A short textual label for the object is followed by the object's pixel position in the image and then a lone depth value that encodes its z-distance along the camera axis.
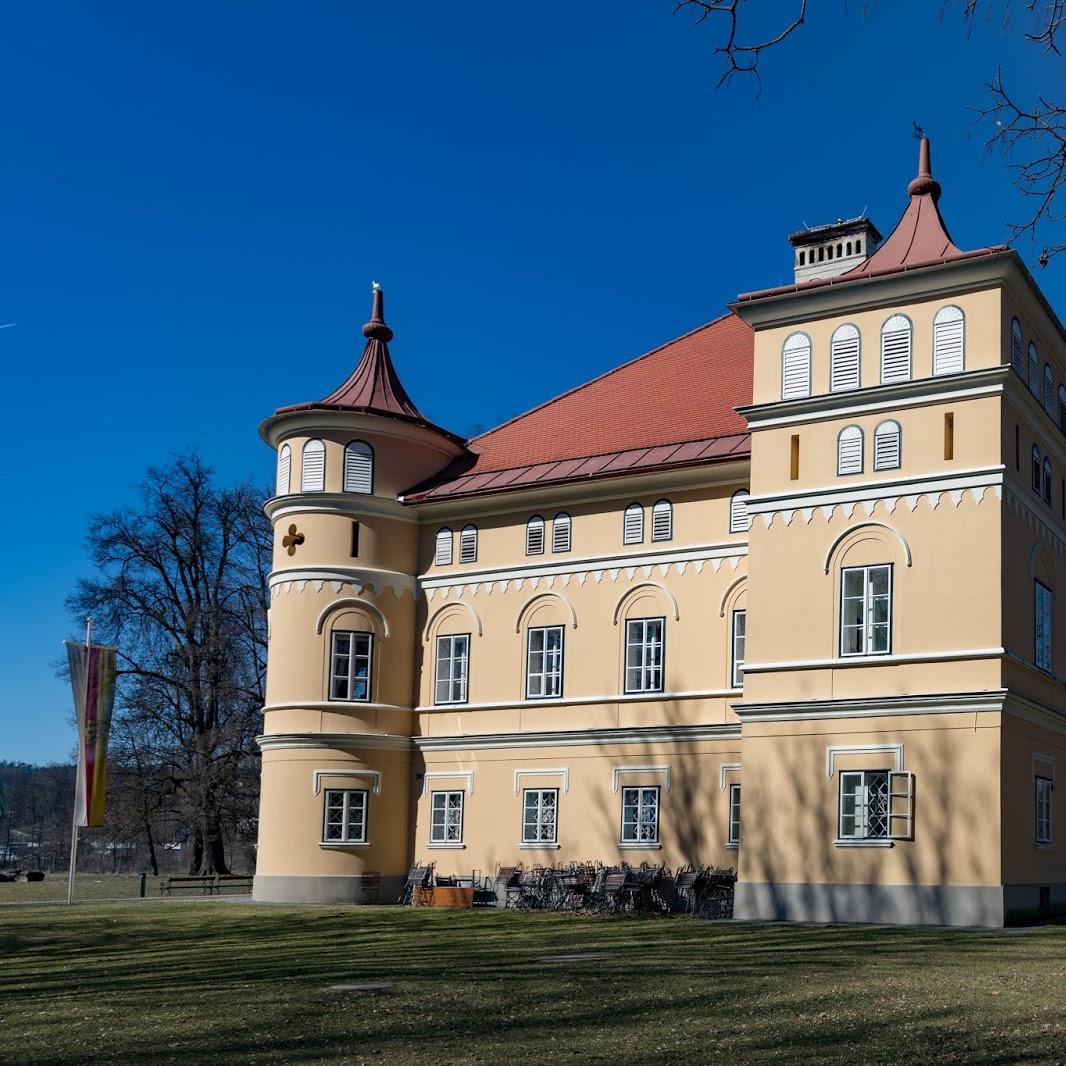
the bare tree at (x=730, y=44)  7.04
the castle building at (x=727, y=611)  23.89
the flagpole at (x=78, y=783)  32.25
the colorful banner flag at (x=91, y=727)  32.50
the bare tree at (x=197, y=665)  45.41
